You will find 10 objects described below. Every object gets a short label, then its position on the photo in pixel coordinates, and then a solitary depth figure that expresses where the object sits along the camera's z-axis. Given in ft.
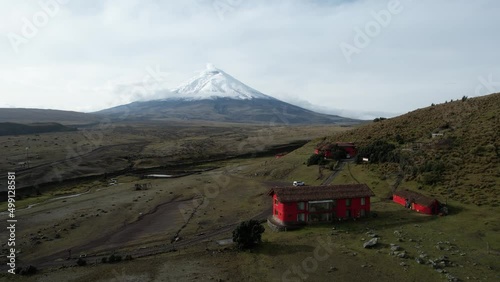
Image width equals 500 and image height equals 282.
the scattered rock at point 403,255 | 122.29
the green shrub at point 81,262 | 133.49
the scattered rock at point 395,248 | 128.16
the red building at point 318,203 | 162.72
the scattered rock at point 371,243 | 132.77
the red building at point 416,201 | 163.32
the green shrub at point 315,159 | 272.23
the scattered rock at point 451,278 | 105.70
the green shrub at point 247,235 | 140.15
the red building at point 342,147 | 279.28
